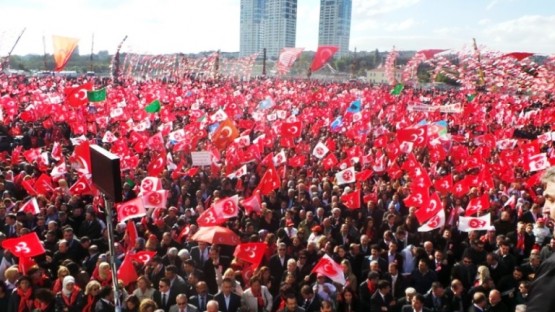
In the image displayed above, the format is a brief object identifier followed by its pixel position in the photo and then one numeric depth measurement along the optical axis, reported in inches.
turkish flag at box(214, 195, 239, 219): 392.8
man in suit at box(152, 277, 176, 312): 294.0
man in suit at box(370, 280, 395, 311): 304.3
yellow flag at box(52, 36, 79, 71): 1242.6
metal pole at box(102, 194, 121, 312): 181.0
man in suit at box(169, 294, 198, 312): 271.7
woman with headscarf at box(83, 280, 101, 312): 278.5
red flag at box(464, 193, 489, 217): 431.5
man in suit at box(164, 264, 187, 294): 301.7
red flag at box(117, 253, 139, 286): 305.9
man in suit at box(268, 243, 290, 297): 344.4
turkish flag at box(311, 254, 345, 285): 303.9
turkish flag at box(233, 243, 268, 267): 321.1
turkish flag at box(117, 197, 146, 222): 384.2
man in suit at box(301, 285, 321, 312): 299.1
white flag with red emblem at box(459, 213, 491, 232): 387.2
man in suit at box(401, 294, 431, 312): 282.4
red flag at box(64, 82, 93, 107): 783.7
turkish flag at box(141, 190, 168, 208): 425.4
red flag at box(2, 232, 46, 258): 309.1
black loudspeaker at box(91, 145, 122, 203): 160.2
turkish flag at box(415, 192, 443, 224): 406.9
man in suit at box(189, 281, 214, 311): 291.3
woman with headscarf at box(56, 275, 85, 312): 279.1
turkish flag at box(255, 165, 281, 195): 484.7
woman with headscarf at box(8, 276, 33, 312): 277.1
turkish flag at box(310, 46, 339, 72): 1725.9
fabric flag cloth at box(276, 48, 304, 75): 1901.5
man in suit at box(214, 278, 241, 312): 287.6
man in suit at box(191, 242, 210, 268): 351.6
